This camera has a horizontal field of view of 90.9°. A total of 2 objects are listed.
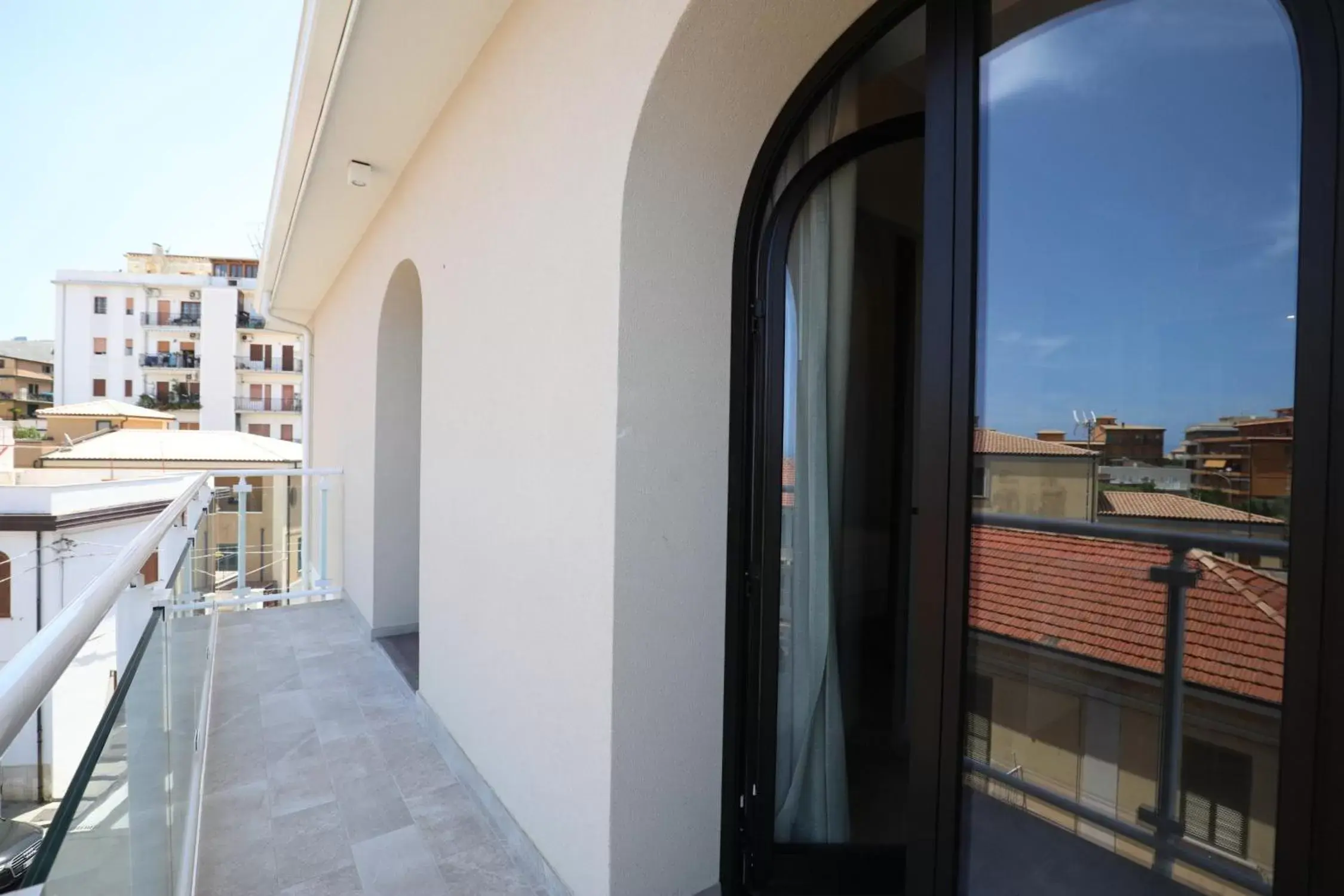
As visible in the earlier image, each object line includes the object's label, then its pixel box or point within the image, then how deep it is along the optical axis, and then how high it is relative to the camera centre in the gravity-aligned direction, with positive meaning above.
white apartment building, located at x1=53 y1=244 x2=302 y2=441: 34.00 +4.48
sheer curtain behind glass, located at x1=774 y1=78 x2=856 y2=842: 1.79 -0.21
